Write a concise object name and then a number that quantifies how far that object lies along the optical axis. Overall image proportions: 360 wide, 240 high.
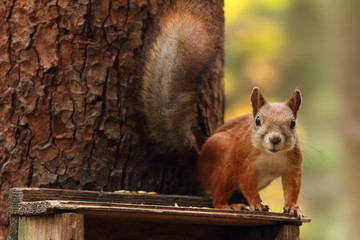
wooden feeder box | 3.13
